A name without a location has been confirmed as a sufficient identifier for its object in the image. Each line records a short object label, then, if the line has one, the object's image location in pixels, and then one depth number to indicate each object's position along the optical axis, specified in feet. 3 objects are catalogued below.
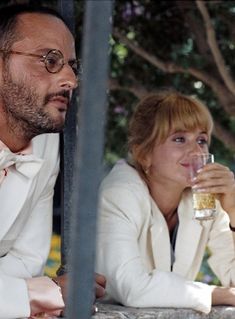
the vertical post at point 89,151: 6.62
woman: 12.48
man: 11.40
